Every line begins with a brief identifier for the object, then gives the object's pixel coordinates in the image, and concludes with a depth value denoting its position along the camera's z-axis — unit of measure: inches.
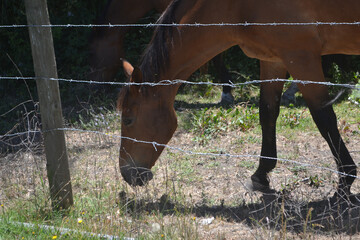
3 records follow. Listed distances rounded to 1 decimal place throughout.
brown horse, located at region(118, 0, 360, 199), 261.1
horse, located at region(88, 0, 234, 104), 503.2
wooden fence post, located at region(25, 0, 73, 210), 235.6
